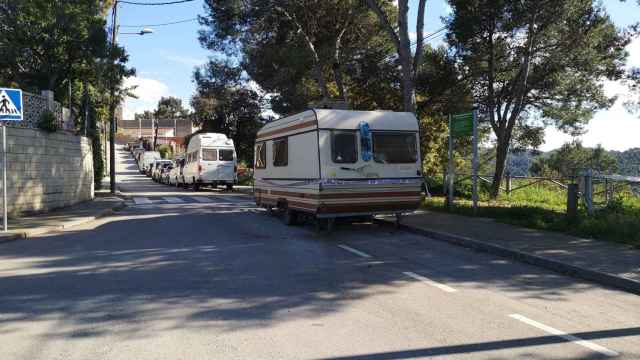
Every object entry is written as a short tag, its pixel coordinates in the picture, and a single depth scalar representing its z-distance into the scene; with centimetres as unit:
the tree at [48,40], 1784
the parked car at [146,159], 5862
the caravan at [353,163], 1166
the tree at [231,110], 4034
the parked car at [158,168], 4419
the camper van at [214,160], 3052
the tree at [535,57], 1912
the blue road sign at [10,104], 1208
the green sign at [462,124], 1441
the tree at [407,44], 1744
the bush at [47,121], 1652
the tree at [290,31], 2194
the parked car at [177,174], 3541
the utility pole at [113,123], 2711
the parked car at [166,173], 4094
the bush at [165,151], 7795
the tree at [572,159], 5559
